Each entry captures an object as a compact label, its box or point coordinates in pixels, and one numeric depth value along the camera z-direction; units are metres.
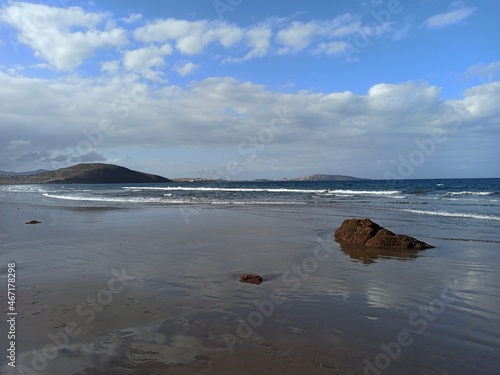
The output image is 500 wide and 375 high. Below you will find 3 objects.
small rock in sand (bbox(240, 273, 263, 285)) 6.98
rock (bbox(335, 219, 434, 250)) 10.73
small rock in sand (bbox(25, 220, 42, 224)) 16.61
